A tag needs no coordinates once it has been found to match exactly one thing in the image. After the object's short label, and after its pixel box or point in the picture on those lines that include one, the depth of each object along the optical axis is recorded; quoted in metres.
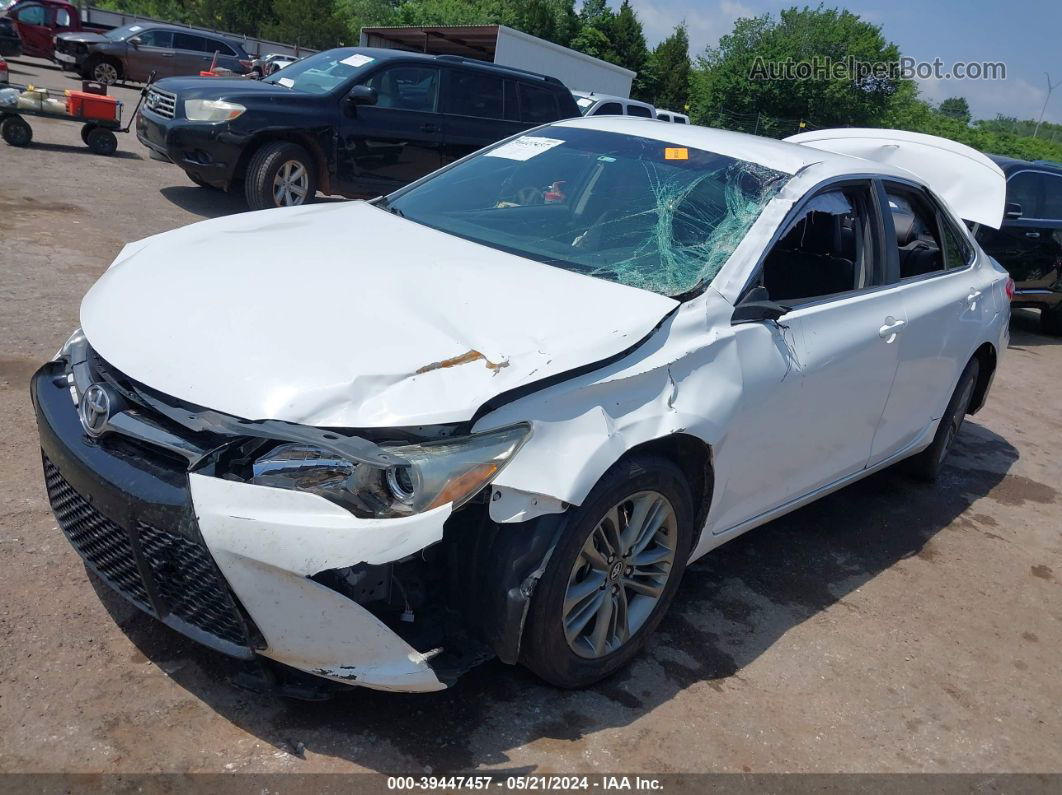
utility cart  10.52
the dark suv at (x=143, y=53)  22.16
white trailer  23.25
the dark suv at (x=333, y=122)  8.71
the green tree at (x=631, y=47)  47.44
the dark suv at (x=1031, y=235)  9.65
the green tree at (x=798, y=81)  40.09
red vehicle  24.08
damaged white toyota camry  2.35
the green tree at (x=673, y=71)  47.03
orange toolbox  10.73
